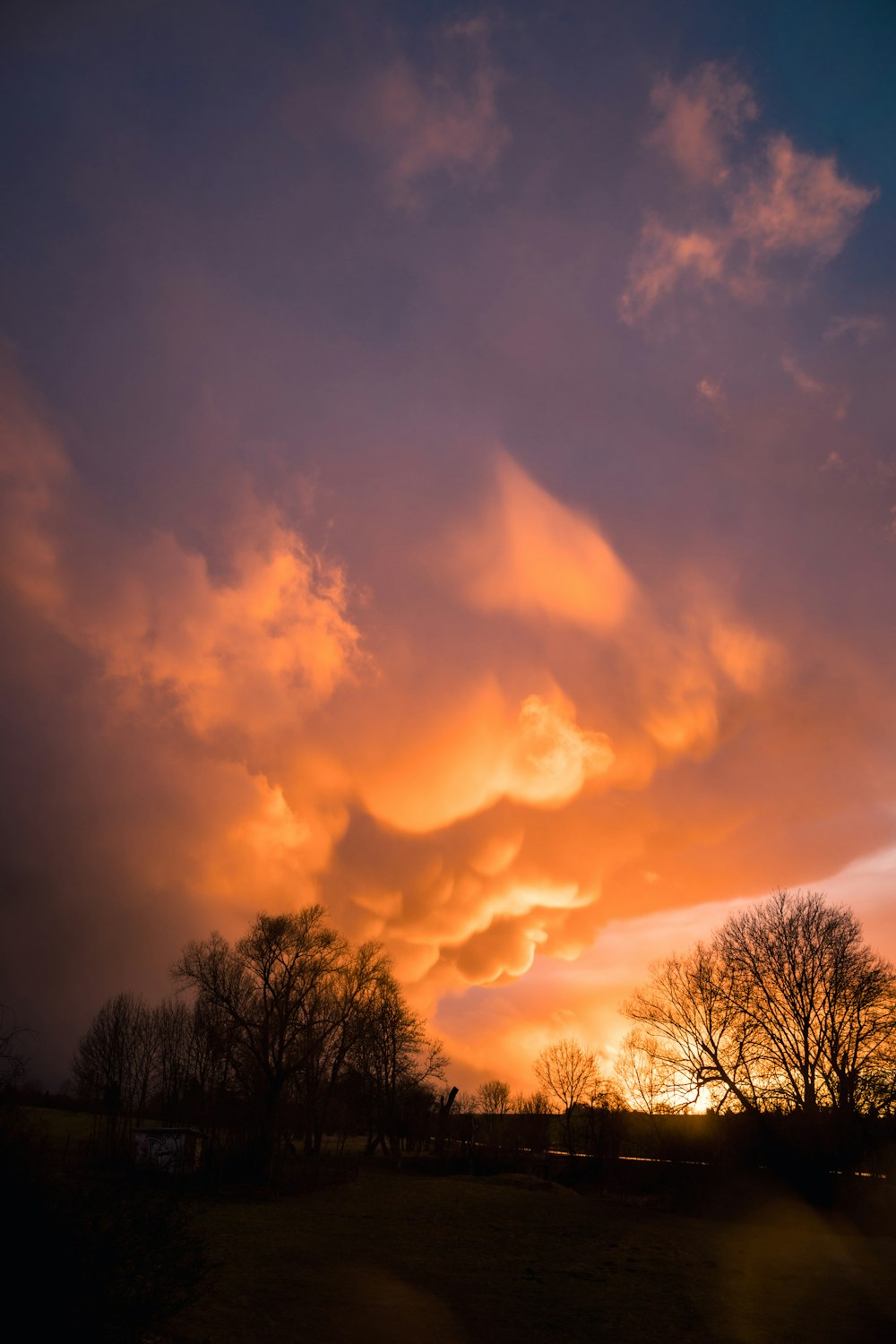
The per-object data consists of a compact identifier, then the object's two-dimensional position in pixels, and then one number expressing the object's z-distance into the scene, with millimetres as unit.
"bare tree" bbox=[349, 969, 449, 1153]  63344
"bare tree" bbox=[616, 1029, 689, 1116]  38188
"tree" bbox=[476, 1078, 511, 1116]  123000
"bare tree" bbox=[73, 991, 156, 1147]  61250
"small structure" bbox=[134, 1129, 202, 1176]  37969
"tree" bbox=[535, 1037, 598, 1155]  75625
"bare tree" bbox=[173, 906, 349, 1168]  51812
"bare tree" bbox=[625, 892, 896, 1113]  35812
